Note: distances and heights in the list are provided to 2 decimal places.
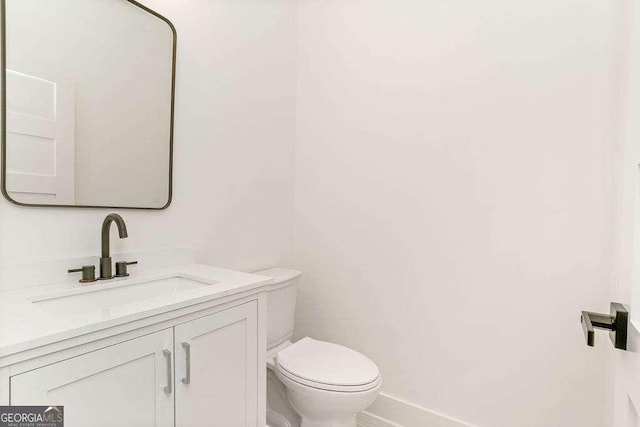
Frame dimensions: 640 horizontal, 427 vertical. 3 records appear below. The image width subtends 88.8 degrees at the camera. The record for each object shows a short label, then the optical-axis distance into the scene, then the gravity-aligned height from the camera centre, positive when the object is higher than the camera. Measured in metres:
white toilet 1.31 -0.70
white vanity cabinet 0.71 -0.45
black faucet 1.11 -0.15
